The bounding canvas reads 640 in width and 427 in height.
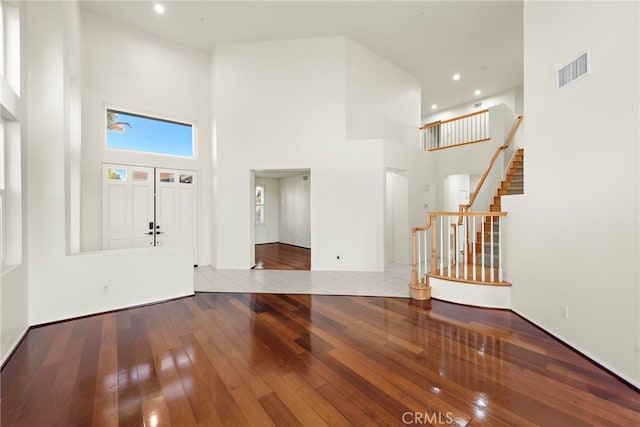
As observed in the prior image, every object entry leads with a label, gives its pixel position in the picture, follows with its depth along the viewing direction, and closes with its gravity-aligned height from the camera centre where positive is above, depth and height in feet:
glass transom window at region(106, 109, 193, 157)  17.30 +5.43
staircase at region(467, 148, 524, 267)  15.92 +1.44
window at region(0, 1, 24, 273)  8.70 +2.16
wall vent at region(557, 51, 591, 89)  8.13 +4.51
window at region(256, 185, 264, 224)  30.45 +1.07
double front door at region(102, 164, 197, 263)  16.87 +0.50
